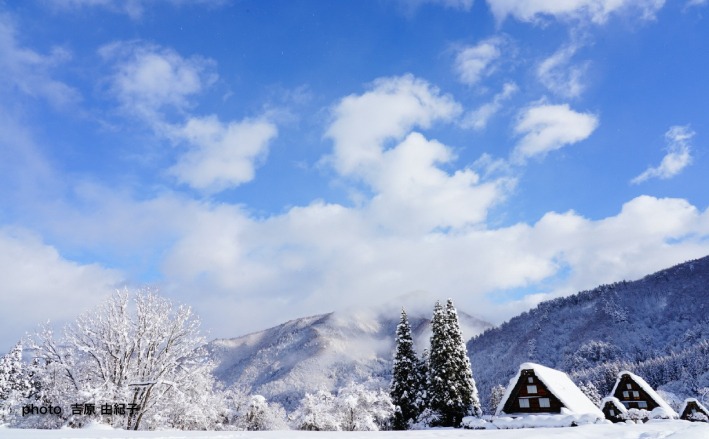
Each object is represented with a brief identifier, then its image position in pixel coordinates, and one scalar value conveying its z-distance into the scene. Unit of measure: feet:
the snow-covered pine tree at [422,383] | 149.38
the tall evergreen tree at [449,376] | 141.49
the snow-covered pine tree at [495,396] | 319.68
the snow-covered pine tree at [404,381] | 152.25
